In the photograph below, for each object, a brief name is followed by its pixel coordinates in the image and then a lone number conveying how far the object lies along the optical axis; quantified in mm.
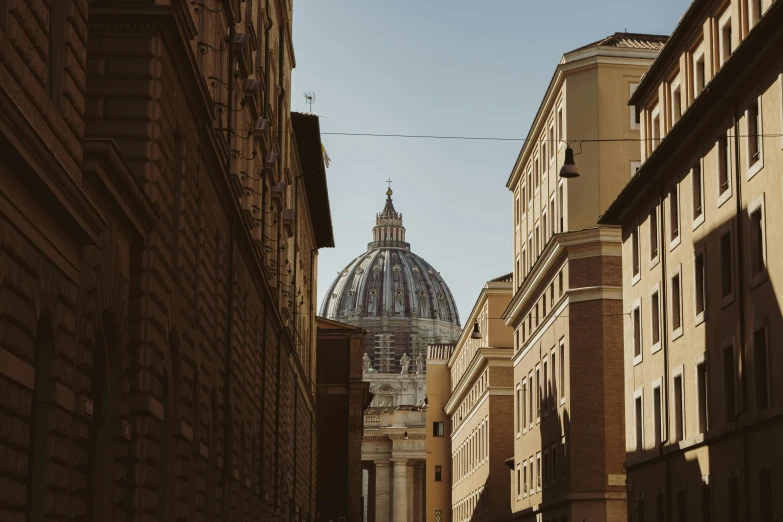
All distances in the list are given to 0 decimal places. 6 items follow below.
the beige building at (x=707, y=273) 30078
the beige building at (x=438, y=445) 120938
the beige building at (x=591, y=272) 52531
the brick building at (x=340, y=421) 80125
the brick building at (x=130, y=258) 12703
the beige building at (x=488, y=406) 81562
